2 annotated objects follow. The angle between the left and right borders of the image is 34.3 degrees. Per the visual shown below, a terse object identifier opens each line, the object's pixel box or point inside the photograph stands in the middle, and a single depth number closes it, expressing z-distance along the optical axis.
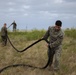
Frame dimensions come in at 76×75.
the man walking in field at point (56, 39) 3.97
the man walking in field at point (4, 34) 6.65
